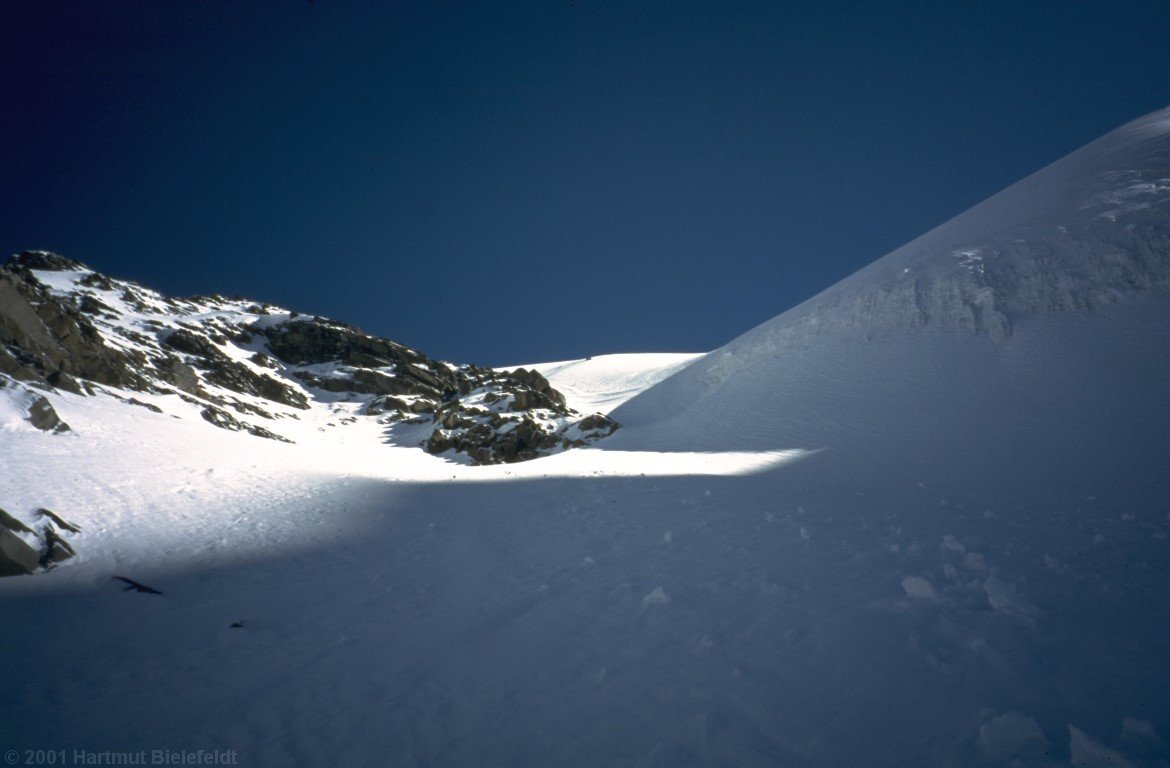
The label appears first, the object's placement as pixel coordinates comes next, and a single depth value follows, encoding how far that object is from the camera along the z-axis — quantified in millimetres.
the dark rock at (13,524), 8641
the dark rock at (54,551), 8445
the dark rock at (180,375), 40531
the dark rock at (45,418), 16109
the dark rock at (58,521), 9632
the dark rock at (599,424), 32312
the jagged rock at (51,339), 22891
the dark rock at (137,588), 7719
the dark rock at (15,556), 7844
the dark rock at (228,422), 30870
